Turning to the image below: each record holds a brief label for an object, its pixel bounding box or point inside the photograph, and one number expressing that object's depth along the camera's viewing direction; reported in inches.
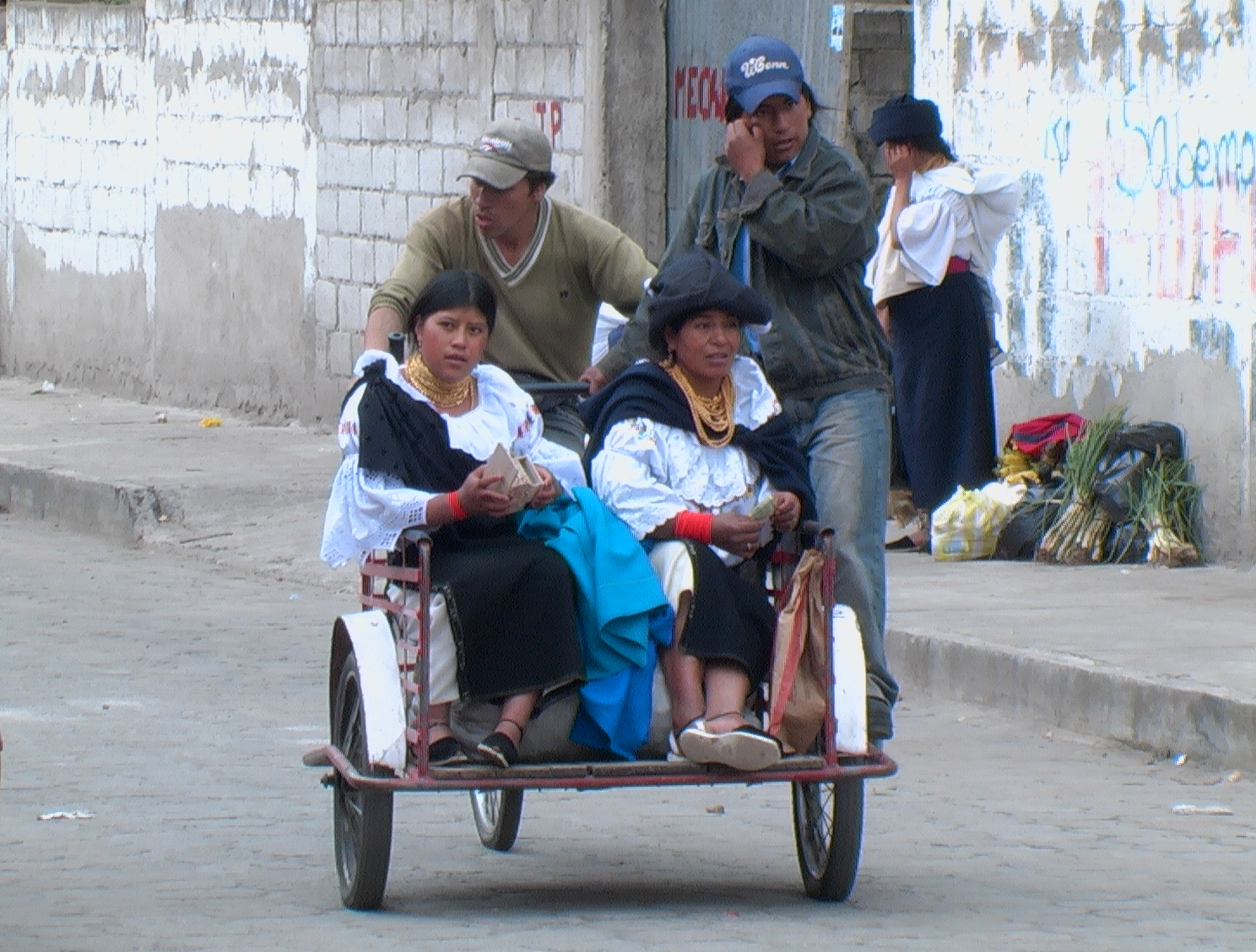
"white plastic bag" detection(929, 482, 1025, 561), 848.4
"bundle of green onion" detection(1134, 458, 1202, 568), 815.9
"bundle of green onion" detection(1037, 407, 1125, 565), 830.0
